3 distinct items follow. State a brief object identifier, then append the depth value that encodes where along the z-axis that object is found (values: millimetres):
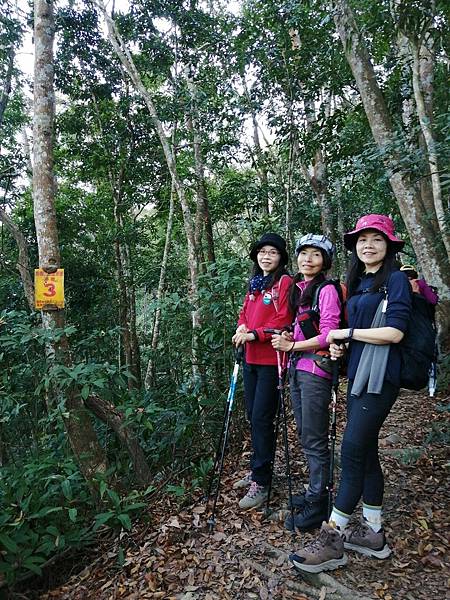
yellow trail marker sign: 3775
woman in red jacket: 3248
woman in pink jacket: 2777
